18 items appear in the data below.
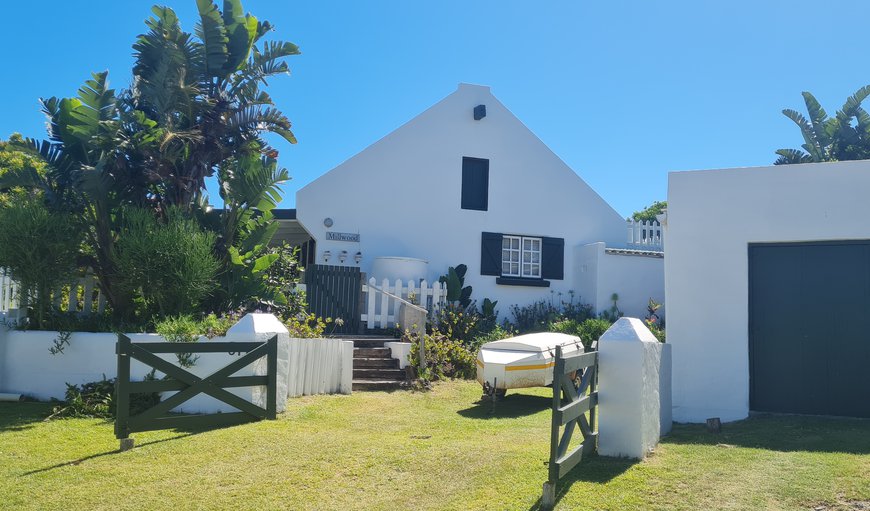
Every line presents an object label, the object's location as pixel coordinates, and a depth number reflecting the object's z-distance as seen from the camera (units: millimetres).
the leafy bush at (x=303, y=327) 11854
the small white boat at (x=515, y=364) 10742
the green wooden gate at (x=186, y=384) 7613
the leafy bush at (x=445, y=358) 13008
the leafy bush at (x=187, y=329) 9398
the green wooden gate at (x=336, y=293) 14945
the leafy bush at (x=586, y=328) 15141
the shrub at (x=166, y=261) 10164
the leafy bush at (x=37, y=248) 10070
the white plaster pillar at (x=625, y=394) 6816
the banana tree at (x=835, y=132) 20422
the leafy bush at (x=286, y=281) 12966
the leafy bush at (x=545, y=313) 17141
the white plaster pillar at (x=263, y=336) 9336
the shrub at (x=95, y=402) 9164
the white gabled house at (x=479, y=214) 16922
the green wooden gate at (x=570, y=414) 5746
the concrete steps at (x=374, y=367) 12281
